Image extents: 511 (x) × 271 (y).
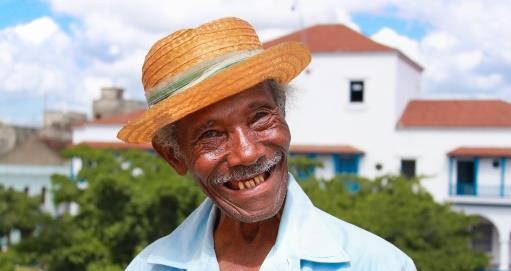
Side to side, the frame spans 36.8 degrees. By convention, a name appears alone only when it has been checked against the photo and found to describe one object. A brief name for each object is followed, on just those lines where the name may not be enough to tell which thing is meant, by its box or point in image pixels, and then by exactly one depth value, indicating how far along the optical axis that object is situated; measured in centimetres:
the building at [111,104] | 2958
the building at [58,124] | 3088
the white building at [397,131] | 1936
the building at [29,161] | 2472
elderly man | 130
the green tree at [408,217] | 1201
